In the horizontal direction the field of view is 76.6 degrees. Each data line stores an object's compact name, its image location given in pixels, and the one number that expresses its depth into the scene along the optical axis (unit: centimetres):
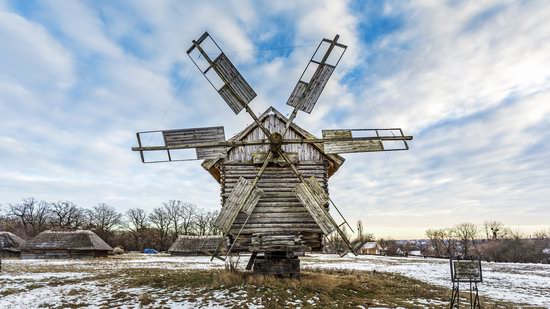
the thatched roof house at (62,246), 4225
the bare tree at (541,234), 10594
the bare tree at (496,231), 9658
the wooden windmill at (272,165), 1250
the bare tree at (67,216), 8306
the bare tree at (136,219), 9081
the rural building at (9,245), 4631
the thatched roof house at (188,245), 4925
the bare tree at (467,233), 9683
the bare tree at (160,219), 8780
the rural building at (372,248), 9369
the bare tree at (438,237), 9603
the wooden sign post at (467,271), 928
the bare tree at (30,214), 8244
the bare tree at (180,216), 8836
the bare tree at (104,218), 8662
